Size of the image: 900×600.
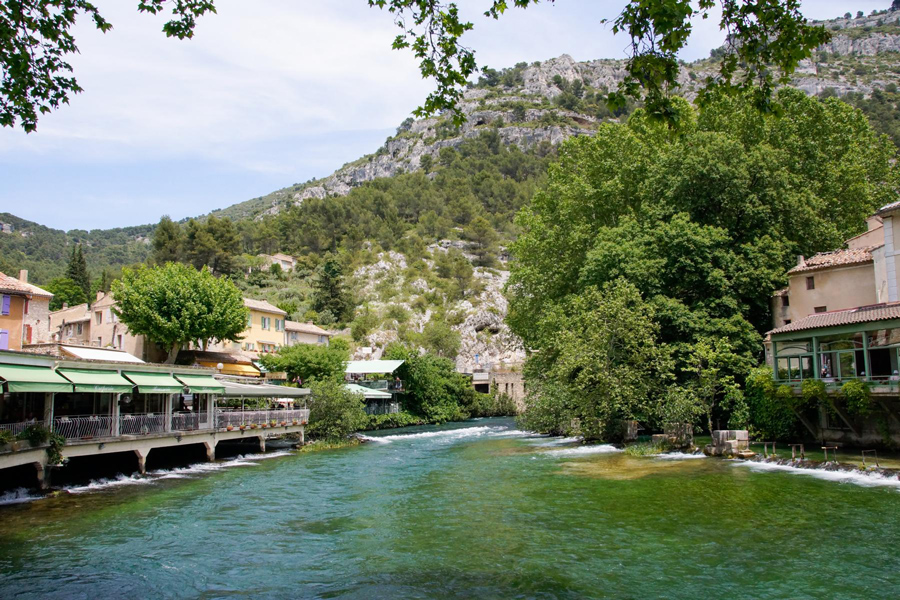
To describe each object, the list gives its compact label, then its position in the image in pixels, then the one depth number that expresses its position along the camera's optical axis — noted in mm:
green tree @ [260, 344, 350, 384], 45781
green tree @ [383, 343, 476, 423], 57459
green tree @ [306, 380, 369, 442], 37031
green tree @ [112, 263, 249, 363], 39969
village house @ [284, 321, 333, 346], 62250
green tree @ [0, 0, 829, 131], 6996
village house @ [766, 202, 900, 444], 22672
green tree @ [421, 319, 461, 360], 80000
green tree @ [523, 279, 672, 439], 30859
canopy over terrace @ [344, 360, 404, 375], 54509
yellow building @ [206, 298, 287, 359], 54531
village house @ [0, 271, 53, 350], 31388
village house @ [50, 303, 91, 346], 51344
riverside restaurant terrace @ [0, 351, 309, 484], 19203
